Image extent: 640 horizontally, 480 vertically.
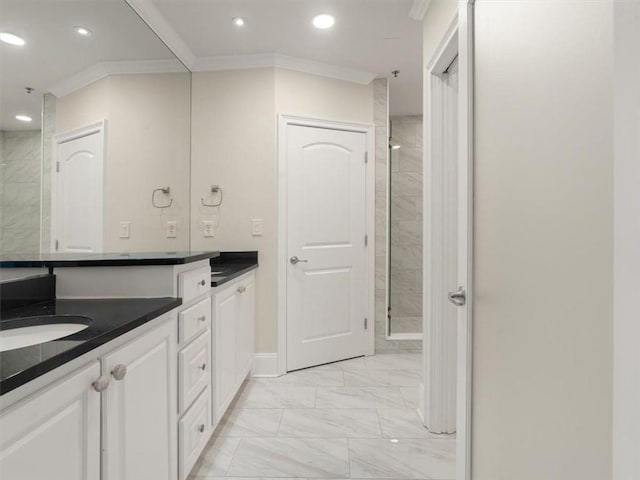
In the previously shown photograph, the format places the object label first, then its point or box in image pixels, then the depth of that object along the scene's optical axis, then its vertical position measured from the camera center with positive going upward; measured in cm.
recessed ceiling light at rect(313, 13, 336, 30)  253 +152
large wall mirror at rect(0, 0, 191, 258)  132 +52
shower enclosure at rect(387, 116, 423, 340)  473 +46
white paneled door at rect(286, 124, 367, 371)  313 -3
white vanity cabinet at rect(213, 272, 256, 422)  204 -61
